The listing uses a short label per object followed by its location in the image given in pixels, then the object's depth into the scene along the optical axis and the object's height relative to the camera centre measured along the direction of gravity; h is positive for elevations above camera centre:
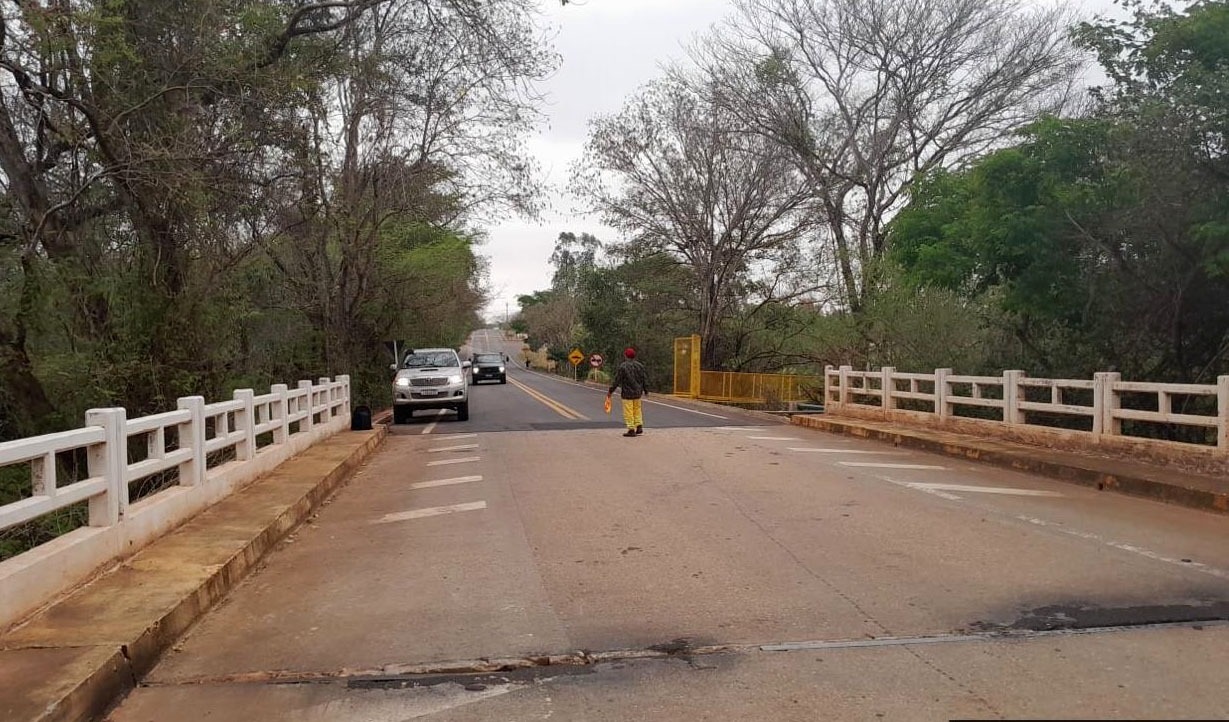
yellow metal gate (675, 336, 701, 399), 37.84 -0.71
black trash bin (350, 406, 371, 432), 18.97 -1.39
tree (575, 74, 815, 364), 33.72 +5.48
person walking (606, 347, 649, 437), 17.16 -0.69
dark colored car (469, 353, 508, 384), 55.59 -1.07
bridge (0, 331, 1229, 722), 4.45 -1.60
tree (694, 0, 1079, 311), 29.70 +8.09
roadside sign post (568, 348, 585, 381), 58.34 -0.40
